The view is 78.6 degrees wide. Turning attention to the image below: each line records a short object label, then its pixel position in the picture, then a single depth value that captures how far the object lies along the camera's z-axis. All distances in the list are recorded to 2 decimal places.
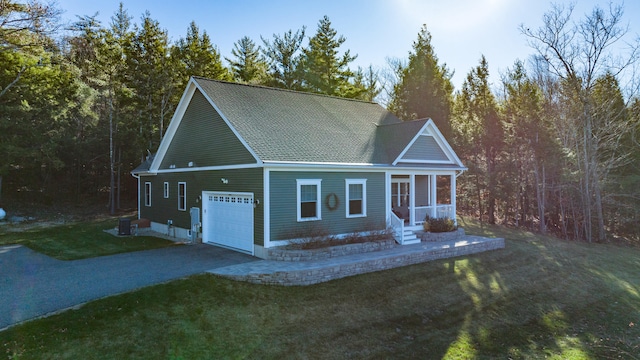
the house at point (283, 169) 13.02
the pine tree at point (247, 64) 33.00
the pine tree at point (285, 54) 33.16
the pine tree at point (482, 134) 26.00
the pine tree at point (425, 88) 26.95
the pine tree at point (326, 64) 31.35
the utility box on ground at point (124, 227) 18.47
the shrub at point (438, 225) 16.52
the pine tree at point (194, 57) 29.20
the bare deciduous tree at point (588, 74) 22.45
